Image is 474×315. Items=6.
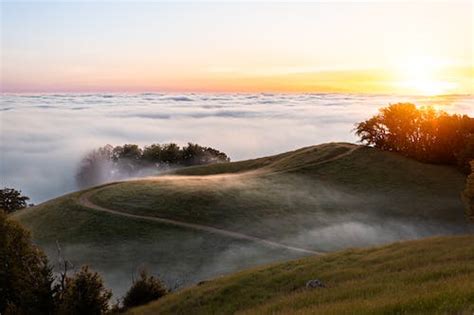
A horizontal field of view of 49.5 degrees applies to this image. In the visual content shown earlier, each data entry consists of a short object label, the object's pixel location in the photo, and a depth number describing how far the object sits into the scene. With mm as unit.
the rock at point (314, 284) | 24778
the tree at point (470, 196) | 37656
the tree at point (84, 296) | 27469
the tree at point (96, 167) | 130500
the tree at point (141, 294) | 32781
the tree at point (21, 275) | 29016
